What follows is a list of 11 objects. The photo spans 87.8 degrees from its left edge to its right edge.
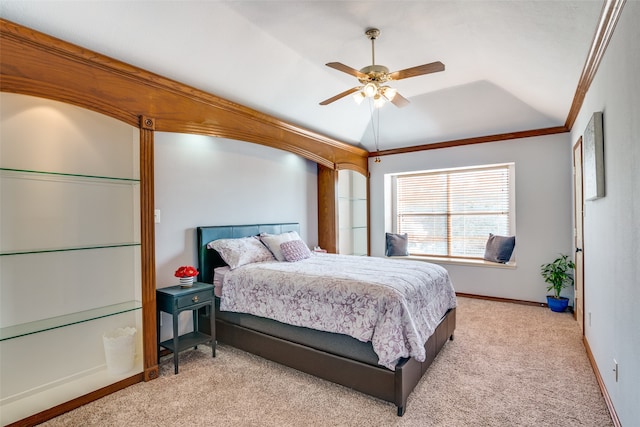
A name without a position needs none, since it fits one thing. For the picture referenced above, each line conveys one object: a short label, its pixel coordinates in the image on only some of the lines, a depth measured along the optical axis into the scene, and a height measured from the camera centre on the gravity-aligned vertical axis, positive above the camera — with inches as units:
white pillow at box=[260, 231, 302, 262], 149.7 -12.3
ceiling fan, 102.8 +44.4
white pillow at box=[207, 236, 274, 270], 135.0 -15.4
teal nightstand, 110.1 -30.9
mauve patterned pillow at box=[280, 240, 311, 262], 147.3 -16.8
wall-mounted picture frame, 91.9 +15.4
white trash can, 102.2 -42.2
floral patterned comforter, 90.5 -26.9
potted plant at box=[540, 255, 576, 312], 169.9 -34.9
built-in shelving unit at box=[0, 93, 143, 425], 89.4 -9.2
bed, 90.1 -43.0
